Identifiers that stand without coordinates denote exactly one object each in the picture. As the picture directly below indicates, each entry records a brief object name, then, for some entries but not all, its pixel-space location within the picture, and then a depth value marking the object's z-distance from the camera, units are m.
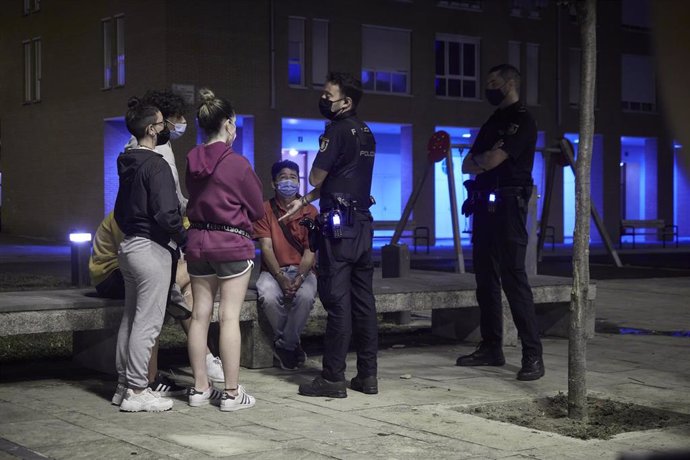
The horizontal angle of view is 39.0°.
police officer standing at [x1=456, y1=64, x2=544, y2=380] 6.90
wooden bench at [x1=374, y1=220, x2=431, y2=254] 28.03
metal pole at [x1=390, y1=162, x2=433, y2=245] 17.49
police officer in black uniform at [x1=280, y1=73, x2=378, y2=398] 6.00
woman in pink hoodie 5.61
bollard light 13.64
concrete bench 6.10
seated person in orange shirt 6.98
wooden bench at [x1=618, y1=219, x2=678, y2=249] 32.91
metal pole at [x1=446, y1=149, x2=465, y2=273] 16.66
